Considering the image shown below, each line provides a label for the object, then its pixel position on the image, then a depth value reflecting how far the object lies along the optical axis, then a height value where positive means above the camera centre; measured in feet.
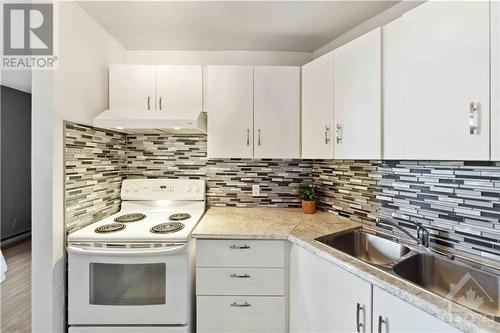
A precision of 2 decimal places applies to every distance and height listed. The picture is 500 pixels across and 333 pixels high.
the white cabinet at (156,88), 6.10 +2.05
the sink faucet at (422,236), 4.04 -1.24
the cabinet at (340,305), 2.86 -2.08
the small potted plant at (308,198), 6.49 -0.93
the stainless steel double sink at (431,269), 3.24 -1.71
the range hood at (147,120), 5.36 +1.05
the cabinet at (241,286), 4.79 -2.51
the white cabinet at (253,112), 6.02 +1.40
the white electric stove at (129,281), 4.62 -2.38
